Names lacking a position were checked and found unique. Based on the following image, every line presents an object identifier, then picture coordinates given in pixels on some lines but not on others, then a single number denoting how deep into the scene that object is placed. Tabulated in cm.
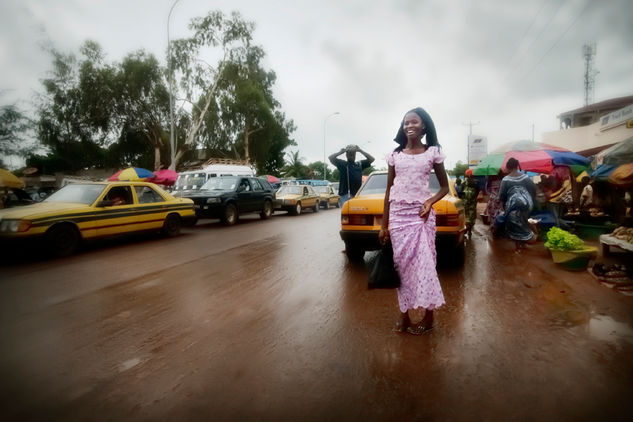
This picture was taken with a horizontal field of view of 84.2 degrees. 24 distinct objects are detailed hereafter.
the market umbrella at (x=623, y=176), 524
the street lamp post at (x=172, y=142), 1862
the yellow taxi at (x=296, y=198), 1681
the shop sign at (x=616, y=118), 1068
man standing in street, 662
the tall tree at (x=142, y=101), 2662
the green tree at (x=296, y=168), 5423
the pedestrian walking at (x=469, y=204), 892
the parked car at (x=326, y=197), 2091
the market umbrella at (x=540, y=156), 812
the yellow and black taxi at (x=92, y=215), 632
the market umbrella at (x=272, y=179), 3575
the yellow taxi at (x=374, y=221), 488
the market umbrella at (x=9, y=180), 806
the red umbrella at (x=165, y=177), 2055
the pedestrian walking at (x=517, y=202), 686
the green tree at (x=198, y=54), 2736
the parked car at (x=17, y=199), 1114
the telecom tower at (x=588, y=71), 3113
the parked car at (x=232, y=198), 1198
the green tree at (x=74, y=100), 2628
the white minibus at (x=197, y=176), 1706
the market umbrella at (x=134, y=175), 1722
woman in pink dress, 294
